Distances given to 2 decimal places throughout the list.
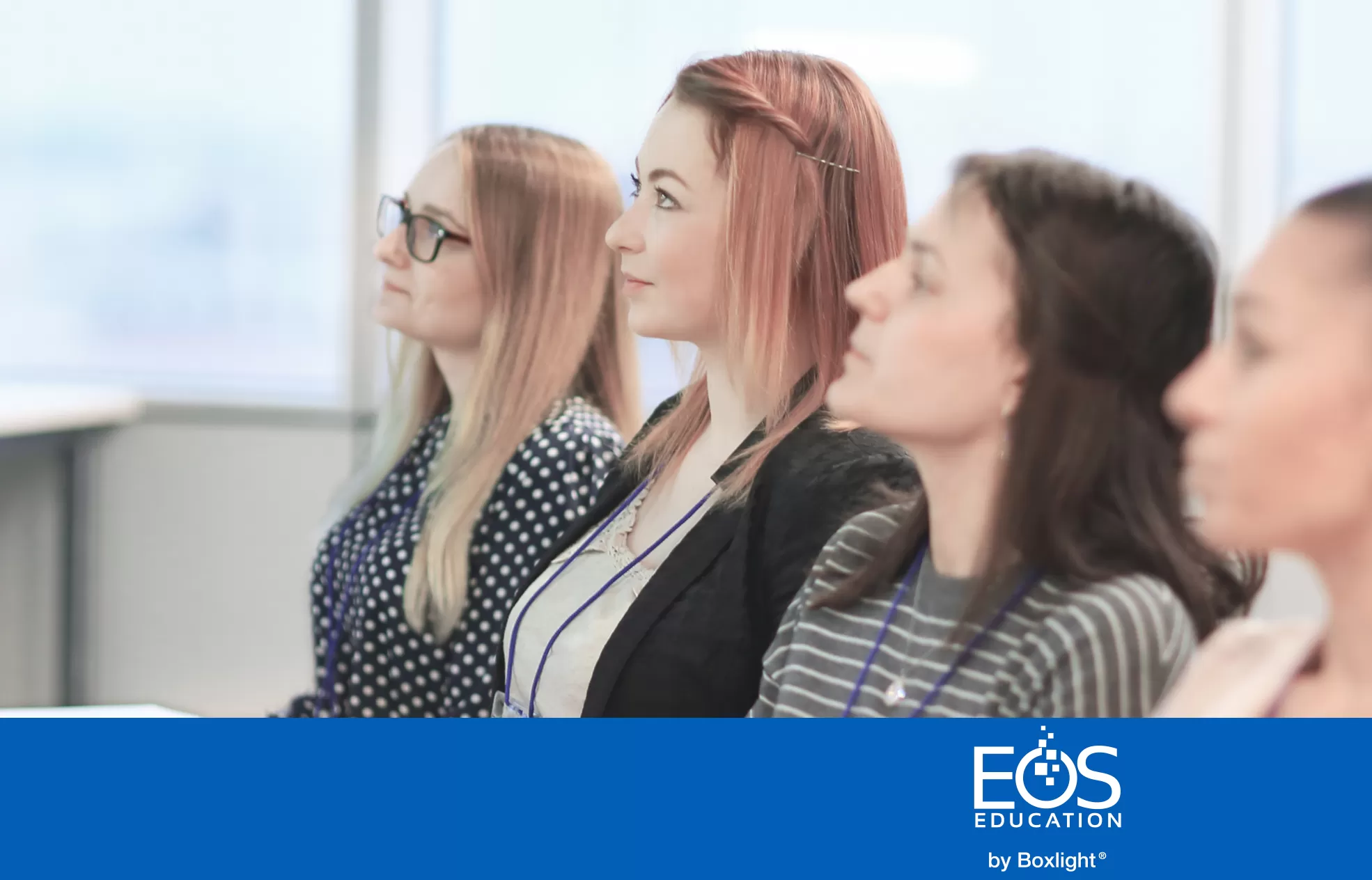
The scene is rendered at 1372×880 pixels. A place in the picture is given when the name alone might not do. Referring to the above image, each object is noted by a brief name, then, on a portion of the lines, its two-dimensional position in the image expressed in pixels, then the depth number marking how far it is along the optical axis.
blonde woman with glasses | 3.08
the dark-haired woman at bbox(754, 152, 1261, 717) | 2.37
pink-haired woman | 2.67
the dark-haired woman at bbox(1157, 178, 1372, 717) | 2.28
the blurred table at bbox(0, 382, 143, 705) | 4.43
